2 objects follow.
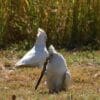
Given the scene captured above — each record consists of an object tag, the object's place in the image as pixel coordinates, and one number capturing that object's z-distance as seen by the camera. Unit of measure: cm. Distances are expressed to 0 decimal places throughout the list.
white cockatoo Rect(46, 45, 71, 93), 1866
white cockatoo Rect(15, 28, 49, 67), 2464
